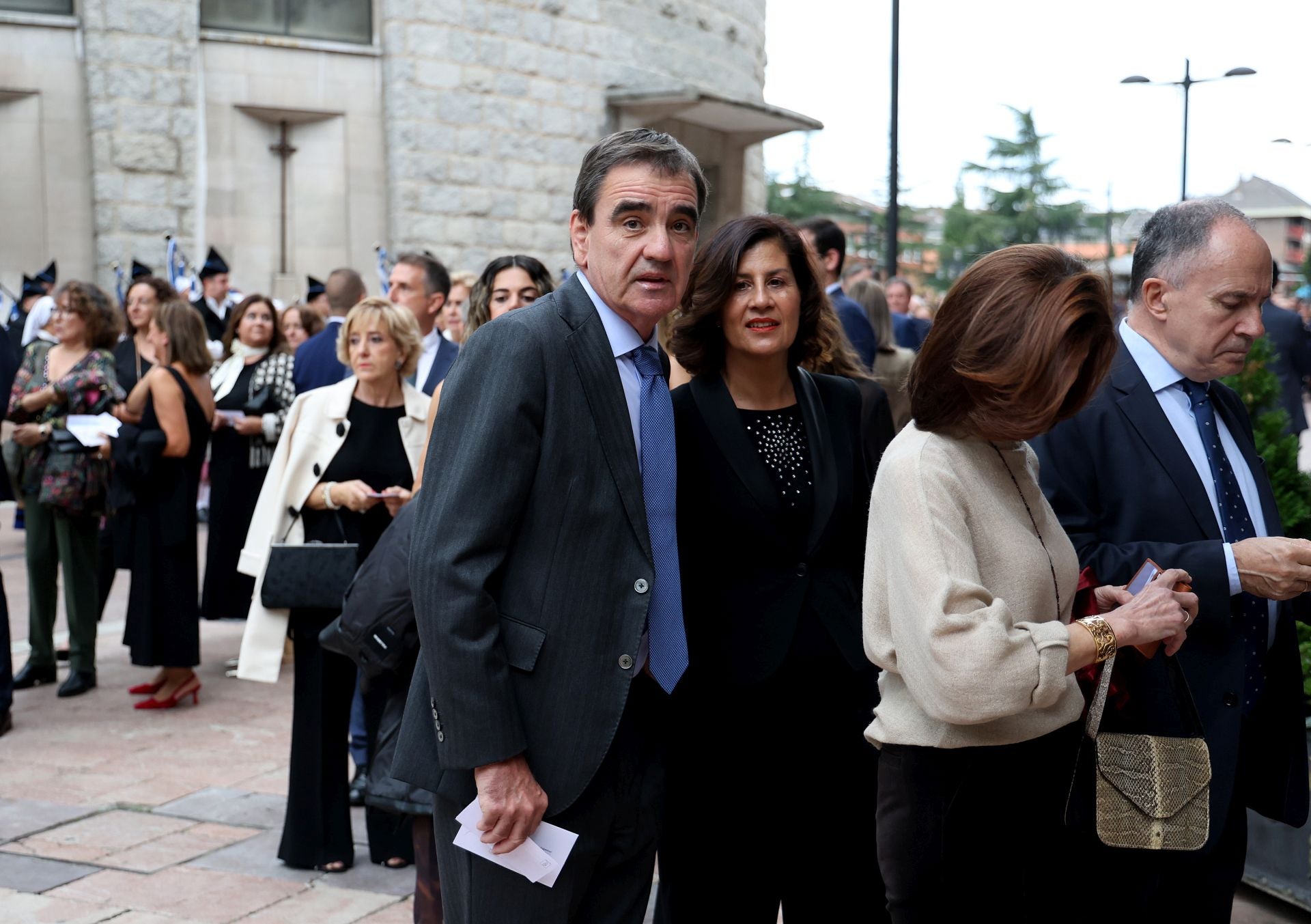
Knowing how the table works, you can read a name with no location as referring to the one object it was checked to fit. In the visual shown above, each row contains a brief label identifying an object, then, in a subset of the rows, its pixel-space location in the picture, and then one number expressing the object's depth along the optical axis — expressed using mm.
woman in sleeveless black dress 7418
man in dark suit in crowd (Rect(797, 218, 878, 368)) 7430
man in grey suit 2438
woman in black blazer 3326
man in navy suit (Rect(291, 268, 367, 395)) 7961
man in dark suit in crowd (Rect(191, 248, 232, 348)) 12125
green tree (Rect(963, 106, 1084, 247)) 71312
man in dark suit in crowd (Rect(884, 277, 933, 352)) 12852
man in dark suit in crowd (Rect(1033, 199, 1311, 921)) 3186
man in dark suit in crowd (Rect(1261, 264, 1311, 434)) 12367
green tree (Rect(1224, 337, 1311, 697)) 4371
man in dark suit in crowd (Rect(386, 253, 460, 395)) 6895
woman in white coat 5082
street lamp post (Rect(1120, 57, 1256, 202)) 29062
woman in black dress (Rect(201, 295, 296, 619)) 8250
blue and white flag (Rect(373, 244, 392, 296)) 10234
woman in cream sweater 2496
